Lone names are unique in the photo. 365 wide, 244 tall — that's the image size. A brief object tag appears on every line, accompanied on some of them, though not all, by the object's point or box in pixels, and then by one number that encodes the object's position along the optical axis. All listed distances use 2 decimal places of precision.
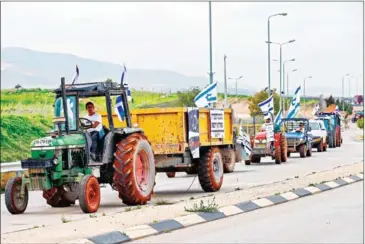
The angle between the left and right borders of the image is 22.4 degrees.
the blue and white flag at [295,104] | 50.97
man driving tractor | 18.08
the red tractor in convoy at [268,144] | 36.06
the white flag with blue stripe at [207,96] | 32.28
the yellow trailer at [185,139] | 20.30
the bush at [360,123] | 107.56
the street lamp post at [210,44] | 44.02
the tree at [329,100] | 155.38
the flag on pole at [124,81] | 18.90
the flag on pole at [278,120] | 39.24
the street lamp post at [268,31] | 65.53
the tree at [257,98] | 107.56
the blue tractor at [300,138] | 41.00
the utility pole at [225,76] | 76.07
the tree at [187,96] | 76.19
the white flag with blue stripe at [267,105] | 42.66
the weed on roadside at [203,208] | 15.22
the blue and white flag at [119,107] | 19.16
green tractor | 16.92
